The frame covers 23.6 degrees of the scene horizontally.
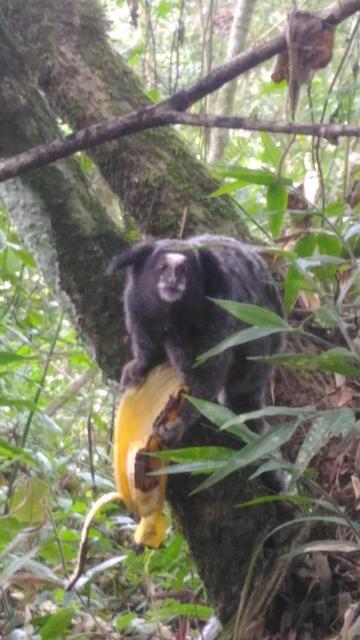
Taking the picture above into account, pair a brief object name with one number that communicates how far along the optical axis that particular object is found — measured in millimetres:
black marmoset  3236
